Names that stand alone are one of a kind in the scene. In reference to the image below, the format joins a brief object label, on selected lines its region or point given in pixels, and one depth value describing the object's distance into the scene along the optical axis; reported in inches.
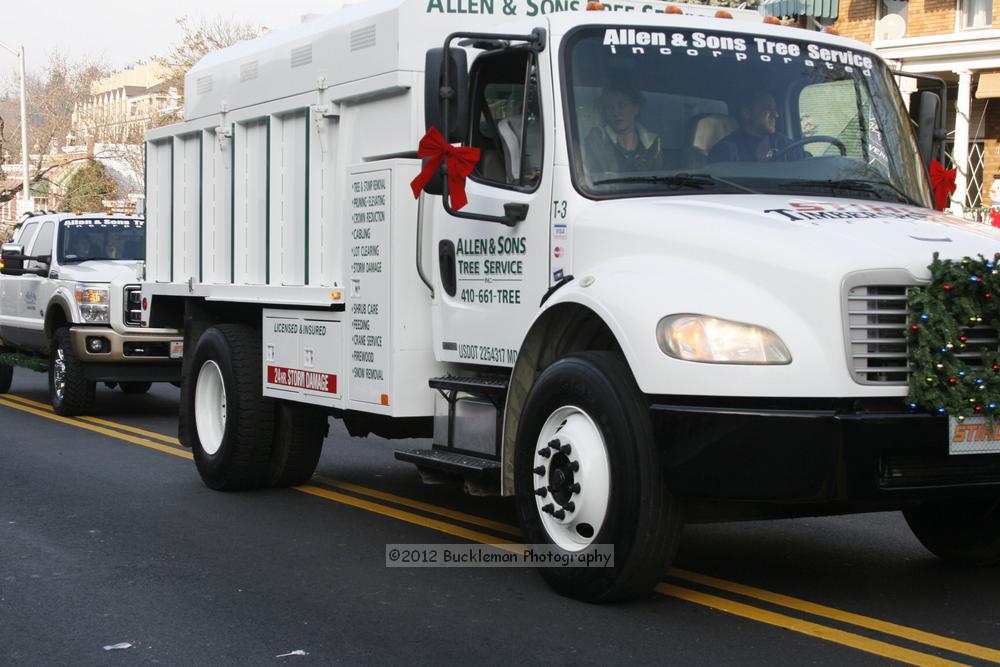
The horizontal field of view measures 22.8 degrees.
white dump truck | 370.5
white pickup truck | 999.0
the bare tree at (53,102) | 3613.8
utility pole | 2730.2
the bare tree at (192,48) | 2901.5
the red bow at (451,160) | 455.9
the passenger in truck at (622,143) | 444.1
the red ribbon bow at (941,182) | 496.9
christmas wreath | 363.7
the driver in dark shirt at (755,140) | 447.8
